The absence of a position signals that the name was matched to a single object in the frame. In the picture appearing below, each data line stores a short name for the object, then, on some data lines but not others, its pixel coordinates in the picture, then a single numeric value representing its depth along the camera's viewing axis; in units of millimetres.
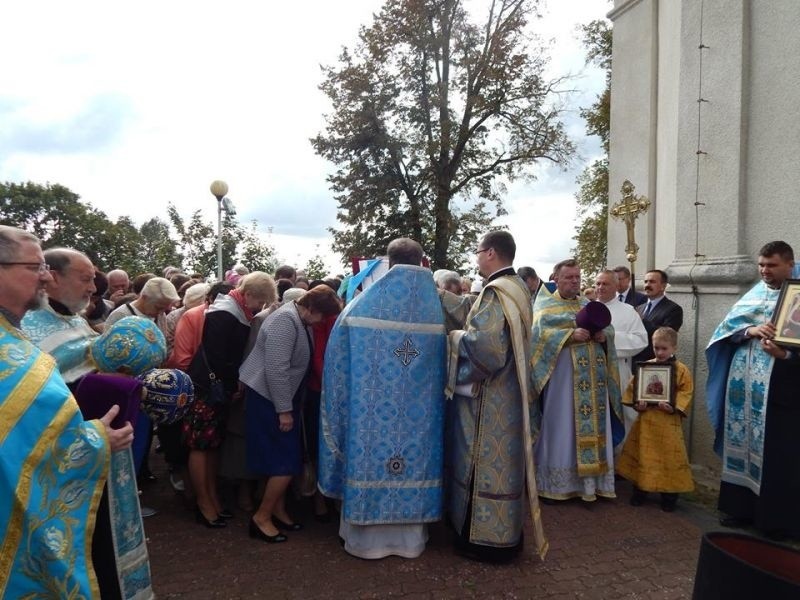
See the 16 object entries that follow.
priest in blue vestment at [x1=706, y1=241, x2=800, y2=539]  4074
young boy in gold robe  4656
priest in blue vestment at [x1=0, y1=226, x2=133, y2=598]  1754
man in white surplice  5516
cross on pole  6855
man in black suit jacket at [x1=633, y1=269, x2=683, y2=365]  5660
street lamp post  12281
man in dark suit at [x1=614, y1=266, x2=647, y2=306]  6781
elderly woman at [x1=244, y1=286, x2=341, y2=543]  3699
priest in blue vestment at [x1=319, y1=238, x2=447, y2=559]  3547
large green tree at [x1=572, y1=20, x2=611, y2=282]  16703
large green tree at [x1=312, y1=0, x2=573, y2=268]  17906
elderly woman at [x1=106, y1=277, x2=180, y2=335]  3971
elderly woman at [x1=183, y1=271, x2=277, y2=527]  3998
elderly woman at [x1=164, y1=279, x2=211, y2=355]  4830
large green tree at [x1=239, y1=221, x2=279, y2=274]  13969
